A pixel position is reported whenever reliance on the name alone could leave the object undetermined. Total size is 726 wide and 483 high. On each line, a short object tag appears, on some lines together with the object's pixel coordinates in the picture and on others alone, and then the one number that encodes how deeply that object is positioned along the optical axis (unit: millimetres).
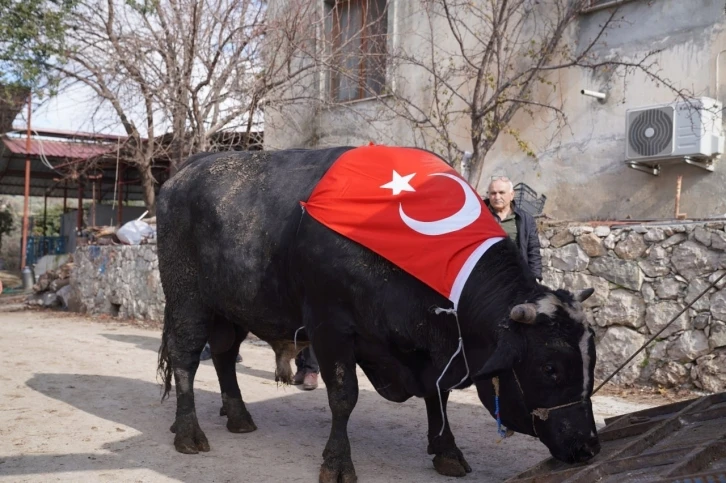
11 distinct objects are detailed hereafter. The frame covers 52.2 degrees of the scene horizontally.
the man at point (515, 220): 5977
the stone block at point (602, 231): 7586
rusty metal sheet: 3227
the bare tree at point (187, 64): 12422
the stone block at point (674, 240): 7059
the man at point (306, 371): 7188
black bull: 3684
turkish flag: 4184
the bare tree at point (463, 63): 9547
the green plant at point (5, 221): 29141
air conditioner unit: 8312
